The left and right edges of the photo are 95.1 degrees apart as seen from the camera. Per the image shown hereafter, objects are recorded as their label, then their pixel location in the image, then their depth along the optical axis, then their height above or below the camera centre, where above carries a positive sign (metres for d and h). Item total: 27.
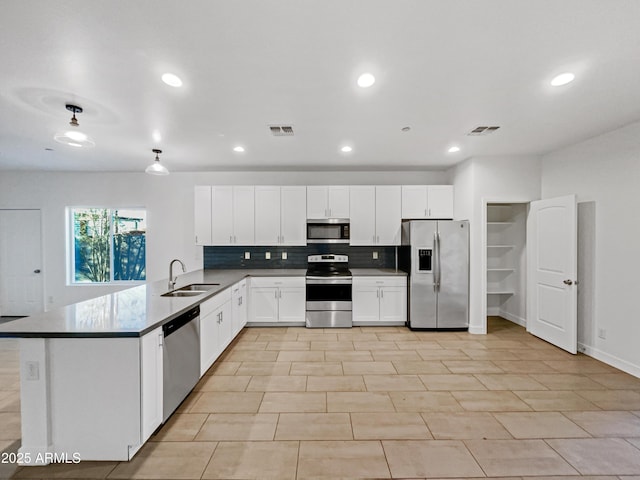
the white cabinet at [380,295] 4.71 -0.92
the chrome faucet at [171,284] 3.34 -0.53
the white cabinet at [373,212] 4.99 +0.44
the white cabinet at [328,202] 4.98 +0.62
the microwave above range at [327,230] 4.97 +0.14
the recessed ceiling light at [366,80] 2.18 +1.21
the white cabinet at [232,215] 4.98 +0.40
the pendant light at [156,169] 3.42 +0.82
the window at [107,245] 5.43 -0.11
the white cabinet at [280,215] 4.98 +0.40
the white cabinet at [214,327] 2.93 -0.99
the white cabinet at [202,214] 4.98 +0.42
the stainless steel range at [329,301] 4.66 -1.00
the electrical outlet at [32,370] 1.86 -0.83
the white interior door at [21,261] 5.26 -0.39
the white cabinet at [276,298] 4.68 -0.95
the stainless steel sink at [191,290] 3.14 -0.59
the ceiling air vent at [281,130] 3.23 +1.24
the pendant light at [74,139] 2.45 +0.85
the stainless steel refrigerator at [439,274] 4.48 -0.56
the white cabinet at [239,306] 3.96 -0.98
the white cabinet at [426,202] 4.98 +0.61
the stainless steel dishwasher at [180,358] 2.24 -1.00
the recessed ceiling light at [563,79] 2.17 +1.20
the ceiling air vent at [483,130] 3.28 +1.22
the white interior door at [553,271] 3.62 -0.45
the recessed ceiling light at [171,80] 2.18 +1.22
